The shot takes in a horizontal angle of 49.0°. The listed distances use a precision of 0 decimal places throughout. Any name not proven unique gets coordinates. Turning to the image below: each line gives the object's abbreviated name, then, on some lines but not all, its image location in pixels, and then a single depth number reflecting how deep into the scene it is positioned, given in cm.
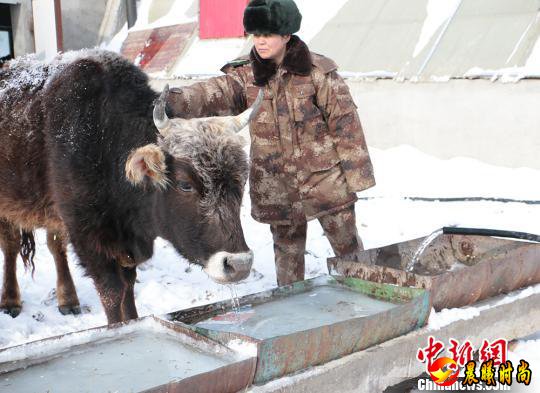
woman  430
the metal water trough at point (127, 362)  258
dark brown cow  371
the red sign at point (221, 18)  1271
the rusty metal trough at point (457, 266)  362
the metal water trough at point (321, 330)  276
